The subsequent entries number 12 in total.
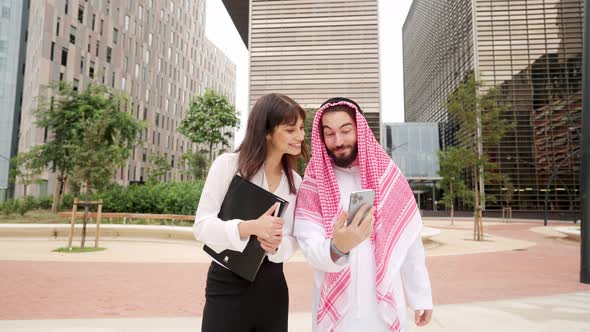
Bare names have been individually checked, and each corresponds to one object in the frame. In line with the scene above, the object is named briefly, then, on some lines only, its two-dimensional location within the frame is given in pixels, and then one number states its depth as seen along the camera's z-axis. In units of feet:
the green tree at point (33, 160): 70.64
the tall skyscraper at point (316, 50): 156.76
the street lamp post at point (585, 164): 23.03
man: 6.21
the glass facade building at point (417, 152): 169.83
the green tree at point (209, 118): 80.02
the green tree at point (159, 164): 141.83
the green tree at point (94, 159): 38.75
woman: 5.58
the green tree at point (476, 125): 54.08
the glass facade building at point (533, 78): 133.59
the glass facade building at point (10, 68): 165.99
